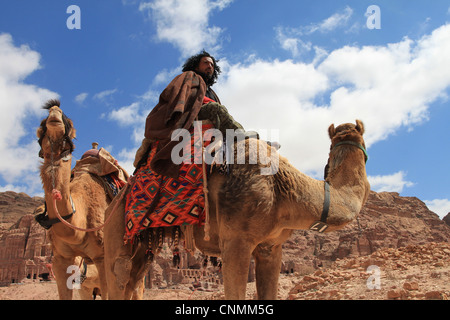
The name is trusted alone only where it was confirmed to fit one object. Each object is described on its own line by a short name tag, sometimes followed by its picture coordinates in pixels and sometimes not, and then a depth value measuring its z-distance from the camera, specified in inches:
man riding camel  178.5
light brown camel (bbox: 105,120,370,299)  156.4
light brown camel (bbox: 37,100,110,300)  232.2
